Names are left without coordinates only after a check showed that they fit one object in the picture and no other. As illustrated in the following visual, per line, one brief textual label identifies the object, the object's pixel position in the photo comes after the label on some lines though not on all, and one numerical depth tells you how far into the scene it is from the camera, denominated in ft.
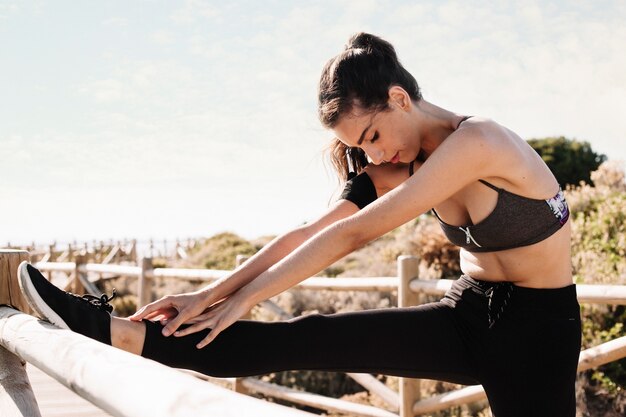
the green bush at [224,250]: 51.03
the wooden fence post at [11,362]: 7.98
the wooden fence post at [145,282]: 24.75
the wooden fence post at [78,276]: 34.33
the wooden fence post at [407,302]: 13.88
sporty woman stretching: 6.74
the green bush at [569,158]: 68.95
